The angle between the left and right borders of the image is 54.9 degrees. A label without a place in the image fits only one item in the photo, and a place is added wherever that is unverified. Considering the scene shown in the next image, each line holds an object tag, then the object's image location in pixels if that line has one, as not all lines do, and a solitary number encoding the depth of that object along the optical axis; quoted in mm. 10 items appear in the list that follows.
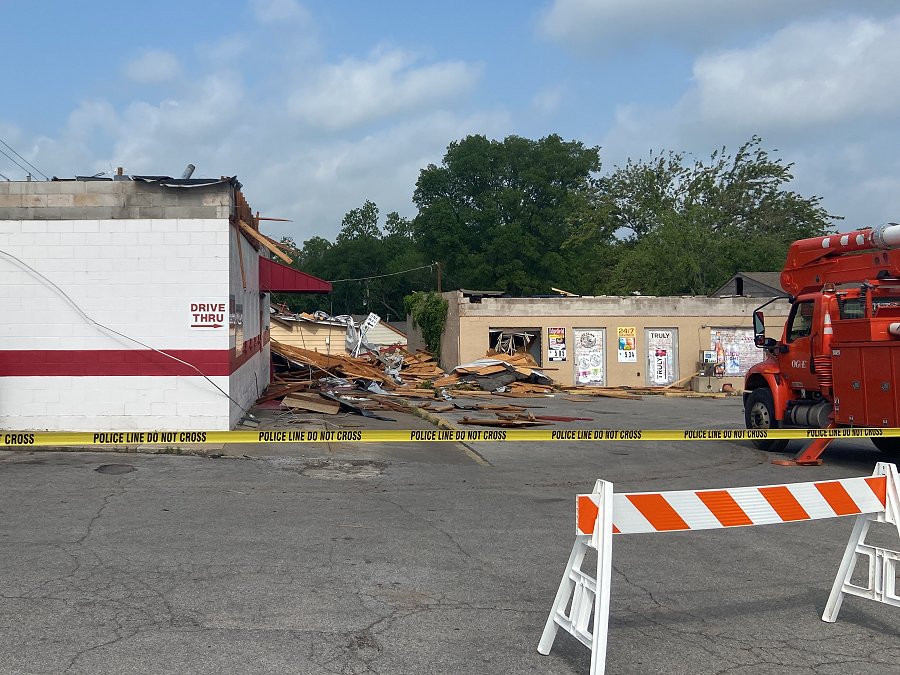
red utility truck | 12414
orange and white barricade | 4777
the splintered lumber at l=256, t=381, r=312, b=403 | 21638
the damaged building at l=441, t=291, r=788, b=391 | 33062
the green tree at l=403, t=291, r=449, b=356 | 36719
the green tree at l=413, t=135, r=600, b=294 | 69938
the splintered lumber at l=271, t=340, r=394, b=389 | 27062
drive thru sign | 15211
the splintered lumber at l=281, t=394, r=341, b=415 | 19141
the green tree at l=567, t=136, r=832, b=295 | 55281
